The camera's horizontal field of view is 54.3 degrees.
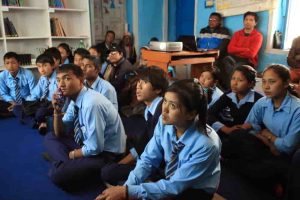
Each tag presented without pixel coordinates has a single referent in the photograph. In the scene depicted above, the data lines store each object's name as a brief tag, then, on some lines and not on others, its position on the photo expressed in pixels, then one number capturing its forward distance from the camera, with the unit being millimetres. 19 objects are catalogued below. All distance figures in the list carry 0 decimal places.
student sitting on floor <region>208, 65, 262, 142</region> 2281
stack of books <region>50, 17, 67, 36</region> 4555
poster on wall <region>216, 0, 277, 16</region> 4059
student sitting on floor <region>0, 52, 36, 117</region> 3486
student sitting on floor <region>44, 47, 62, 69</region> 3419
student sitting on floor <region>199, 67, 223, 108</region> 2685
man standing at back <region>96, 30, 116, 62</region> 5098
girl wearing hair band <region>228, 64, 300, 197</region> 1809
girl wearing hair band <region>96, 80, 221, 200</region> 1203
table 3654
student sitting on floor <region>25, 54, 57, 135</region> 3184
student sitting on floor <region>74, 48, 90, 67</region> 3173
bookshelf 4248
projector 3699
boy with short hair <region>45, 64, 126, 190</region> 1785
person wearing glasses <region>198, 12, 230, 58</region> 4555
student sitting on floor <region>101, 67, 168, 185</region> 1800
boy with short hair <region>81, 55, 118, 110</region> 2596
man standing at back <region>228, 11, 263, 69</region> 4062
